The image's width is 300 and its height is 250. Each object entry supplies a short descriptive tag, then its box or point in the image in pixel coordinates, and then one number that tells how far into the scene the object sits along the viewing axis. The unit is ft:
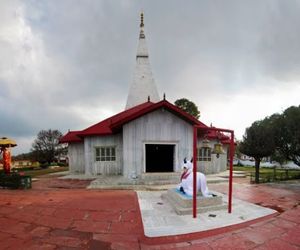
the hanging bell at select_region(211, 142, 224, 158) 26.08
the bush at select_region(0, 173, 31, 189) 39.22
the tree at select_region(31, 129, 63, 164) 147.74
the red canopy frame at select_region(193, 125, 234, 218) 22.63
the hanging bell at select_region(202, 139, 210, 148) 26.89
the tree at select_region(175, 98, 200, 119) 105.70
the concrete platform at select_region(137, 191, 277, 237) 19.34
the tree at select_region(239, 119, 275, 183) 42.78
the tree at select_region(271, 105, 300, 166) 47.32
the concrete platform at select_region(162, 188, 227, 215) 23.77
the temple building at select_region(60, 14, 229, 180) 44.51
